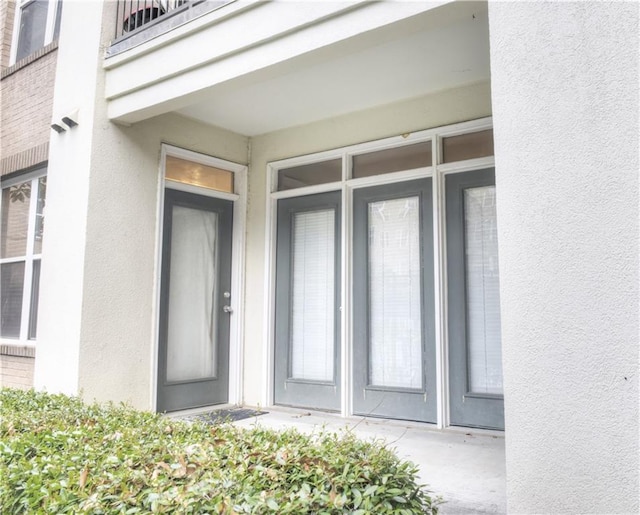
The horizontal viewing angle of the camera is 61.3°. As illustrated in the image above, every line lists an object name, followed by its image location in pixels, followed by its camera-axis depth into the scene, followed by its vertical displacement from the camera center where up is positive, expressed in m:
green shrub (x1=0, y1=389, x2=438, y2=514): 1.88 -0.63
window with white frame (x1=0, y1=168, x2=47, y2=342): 5.88 +0.68
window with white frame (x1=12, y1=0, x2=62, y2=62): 6.30 +3.48
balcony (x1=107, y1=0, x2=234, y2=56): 4.49 +2.59
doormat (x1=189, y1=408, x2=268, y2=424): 5.47 -1.04
